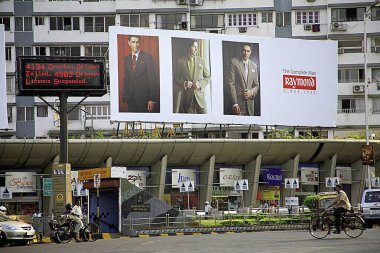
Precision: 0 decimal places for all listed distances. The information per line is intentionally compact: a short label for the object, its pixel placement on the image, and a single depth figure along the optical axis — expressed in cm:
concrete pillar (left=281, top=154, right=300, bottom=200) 7238
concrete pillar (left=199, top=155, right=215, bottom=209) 6944
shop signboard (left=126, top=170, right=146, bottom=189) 6770
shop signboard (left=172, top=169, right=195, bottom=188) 6906
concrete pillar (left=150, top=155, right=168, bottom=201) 6769
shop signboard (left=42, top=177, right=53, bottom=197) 5401
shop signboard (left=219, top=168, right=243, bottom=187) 7081
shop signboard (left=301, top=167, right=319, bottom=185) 7400
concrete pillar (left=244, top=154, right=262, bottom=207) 7100
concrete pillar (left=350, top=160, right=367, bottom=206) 7575
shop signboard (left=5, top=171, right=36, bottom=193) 6519
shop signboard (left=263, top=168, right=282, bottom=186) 7300
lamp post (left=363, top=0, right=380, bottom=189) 6390
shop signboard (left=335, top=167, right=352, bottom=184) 7525
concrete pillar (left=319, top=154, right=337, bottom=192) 7394
